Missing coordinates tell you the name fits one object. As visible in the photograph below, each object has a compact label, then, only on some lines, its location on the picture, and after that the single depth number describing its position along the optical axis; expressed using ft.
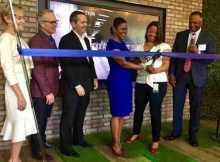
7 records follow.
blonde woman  5.86
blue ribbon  5.78
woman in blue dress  7.29
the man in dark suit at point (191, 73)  8.71
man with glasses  6.83
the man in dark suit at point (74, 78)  7.11
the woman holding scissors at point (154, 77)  7.86
